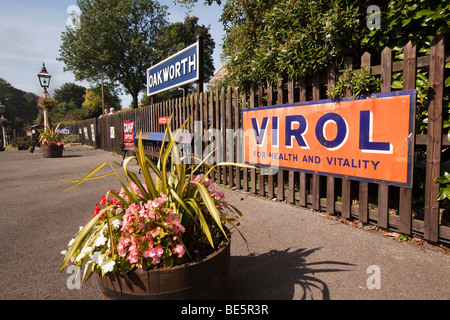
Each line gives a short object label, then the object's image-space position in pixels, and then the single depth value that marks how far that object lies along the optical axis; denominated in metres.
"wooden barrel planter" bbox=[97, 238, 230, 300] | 1.59
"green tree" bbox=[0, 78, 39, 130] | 82.69
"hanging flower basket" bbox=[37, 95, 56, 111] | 15.39
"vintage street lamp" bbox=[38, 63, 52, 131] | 15.15
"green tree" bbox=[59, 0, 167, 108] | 36.25
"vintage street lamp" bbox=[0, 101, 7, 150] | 21.88
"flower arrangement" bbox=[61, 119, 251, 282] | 1.62
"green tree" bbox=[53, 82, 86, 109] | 82.50
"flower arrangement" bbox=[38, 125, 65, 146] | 12.51
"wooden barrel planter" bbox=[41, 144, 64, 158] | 12.38
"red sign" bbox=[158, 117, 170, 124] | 8.03
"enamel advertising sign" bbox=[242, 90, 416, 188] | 2.92
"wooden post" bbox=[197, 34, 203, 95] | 6.27
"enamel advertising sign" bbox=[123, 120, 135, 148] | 10.77
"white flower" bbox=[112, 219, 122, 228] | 1.81
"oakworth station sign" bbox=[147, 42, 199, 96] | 6.55
